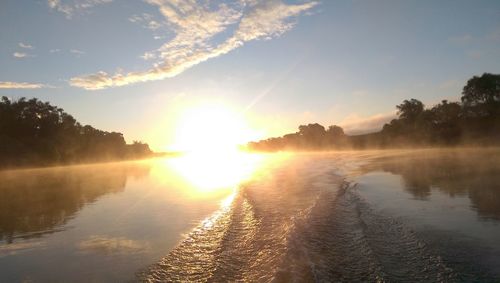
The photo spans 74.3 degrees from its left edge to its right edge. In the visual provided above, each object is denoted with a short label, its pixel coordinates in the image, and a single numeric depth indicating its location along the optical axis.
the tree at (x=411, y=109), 106.50
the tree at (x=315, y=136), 188.25
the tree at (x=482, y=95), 84.69
